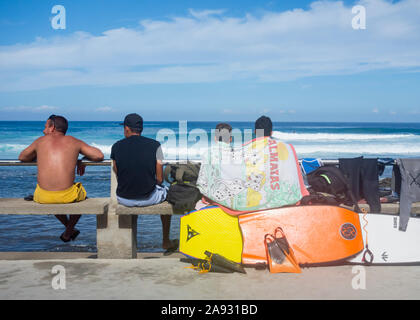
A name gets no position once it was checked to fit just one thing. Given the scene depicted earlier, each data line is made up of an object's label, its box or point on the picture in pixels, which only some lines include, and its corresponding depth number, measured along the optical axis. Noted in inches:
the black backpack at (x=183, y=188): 165.6
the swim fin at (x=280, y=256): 146.9
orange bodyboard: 151.8
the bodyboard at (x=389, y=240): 158.1
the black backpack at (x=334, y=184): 167.5
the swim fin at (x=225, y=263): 146.6
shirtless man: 175.5
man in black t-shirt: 173.0
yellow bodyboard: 153.9
